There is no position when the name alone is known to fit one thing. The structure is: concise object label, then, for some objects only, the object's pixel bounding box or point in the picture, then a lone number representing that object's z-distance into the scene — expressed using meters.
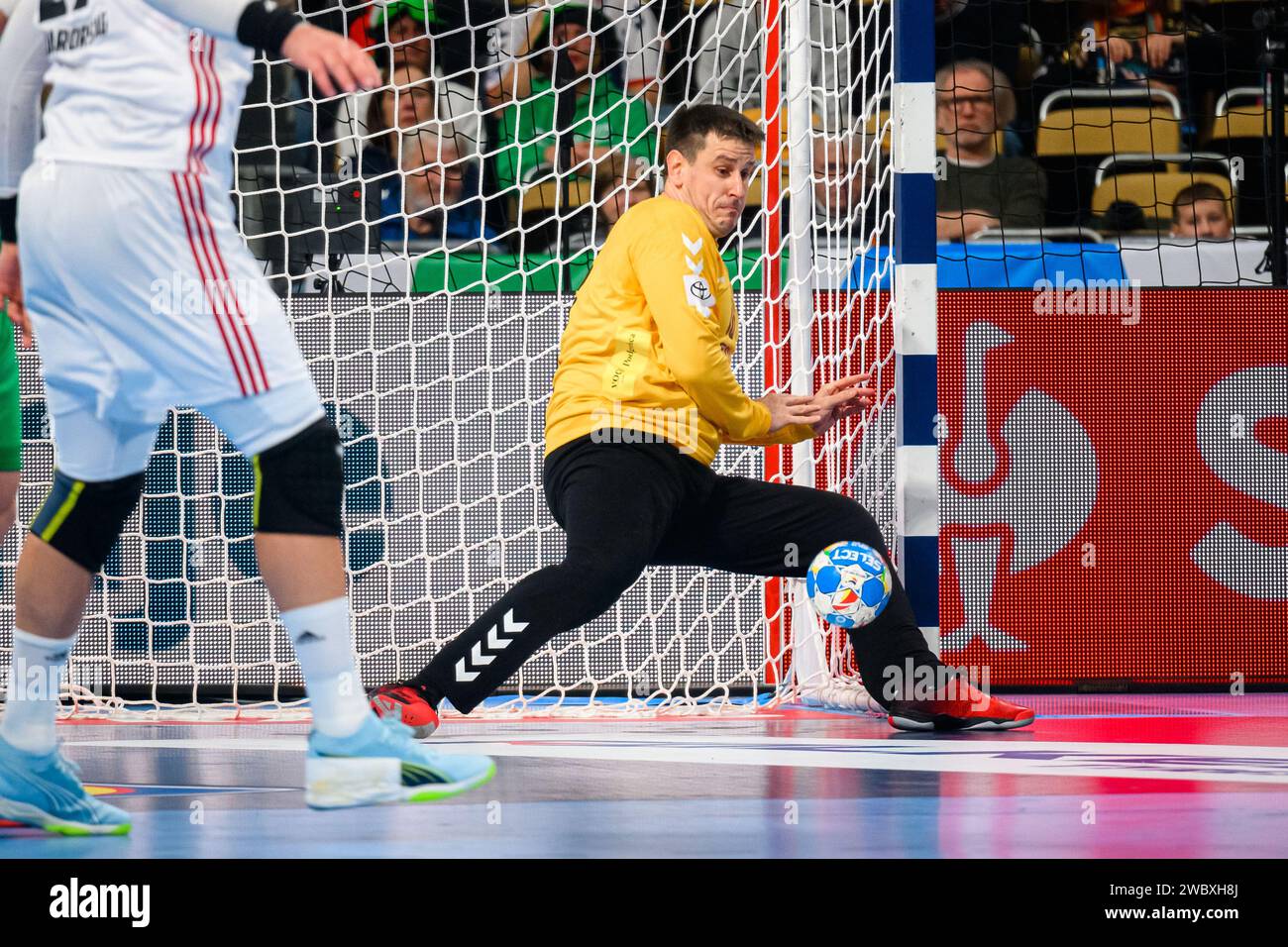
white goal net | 10.80
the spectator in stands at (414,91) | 12.52
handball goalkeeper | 7.75
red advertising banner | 11.55
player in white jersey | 5.08
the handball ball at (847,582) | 8.37
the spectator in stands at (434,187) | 13.12
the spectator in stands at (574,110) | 13.05
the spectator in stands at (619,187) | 11.43
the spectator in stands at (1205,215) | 14.90
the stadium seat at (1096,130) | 16.59
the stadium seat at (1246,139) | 16.28
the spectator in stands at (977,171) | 13.97
